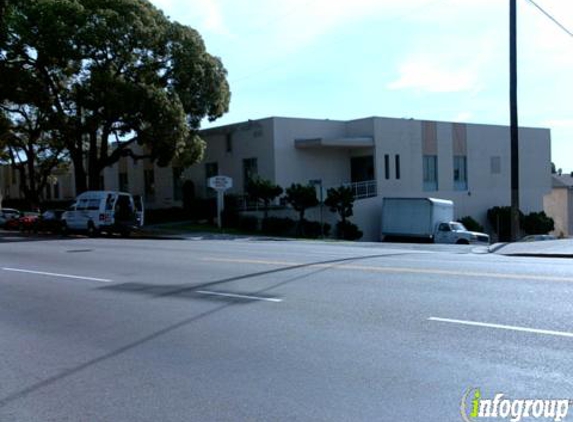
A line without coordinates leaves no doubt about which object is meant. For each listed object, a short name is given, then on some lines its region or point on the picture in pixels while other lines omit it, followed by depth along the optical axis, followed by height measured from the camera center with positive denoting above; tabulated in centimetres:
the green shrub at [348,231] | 3788 -97
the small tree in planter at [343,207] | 3731 +40
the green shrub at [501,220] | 4712 -62
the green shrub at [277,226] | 3647 -59
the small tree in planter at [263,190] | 3656 +140
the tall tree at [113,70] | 3309 +792
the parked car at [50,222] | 3550 -15
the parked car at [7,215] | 4222 +30
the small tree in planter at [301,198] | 3609 +93
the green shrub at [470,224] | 4459 -81
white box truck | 3531 -55
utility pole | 2600 +454
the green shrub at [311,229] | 3697 -80
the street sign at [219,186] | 3628 +168
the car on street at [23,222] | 3841 -15
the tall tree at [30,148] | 4641 +574
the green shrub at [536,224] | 4775 -95
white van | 3167 +22
